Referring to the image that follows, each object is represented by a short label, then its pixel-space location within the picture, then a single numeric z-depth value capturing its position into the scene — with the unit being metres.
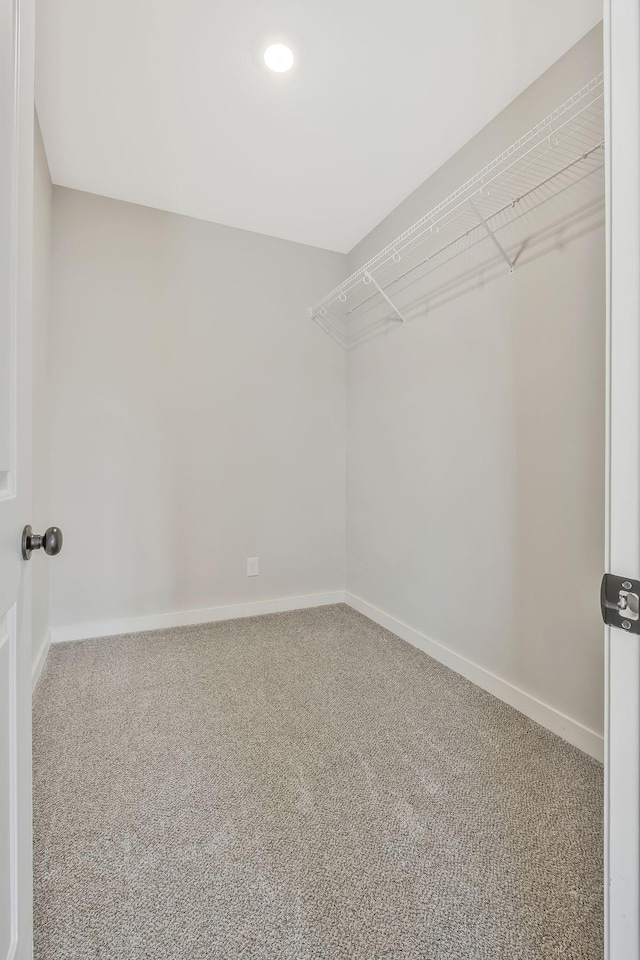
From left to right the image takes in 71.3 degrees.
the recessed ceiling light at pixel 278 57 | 1.62
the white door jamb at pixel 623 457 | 0.65
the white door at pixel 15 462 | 0.70
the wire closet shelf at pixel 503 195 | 1.54
